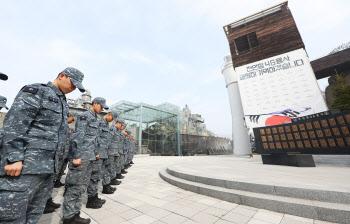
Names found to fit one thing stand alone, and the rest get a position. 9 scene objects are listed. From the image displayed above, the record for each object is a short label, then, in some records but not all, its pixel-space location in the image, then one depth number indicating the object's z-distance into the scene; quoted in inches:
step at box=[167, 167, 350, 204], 103.5
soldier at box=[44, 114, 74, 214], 115.4
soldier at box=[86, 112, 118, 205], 127.4
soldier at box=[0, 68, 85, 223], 56.7
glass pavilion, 853.8
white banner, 608.7
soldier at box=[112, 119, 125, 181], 224.8
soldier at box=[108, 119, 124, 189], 186.1
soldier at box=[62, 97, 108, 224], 95.6
